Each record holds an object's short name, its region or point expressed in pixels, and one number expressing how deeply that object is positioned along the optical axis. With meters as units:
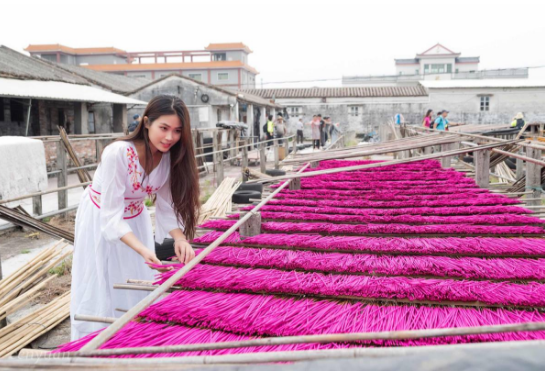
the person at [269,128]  18.33
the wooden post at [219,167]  9.53
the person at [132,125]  8.94
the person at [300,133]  21.13
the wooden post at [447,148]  5.92
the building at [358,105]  29.53
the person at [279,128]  17.67
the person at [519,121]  14.41
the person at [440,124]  13.14
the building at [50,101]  11.95
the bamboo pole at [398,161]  3.34
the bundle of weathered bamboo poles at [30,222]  3.26
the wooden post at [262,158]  11.79
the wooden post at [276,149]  13.45
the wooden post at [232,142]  14.67
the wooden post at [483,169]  4.38
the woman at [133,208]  2.13
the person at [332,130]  18.26
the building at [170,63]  42.66
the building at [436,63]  54.12
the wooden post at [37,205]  6.74
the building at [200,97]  20.88
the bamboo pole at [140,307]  1.27
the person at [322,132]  16.93
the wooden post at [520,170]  7.52
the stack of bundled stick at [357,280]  1.53
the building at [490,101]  29.77
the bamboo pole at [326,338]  1.07
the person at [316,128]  16.03
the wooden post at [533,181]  5.02
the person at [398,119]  19.51
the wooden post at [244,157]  11.40
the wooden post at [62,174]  7.03
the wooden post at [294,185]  4.20
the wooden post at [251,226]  2.62
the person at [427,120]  14.27
